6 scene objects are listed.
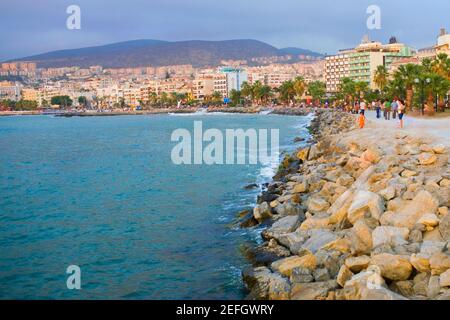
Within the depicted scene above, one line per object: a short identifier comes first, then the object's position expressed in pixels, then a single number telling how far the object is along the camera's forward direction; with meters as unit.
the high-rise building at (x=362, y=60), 124.62
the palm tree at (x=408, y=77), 47.66
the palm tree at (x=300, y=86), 130.50
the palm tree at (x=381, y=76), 84.62
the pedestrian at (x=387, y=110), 33.22
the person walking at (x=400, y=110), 24.68
